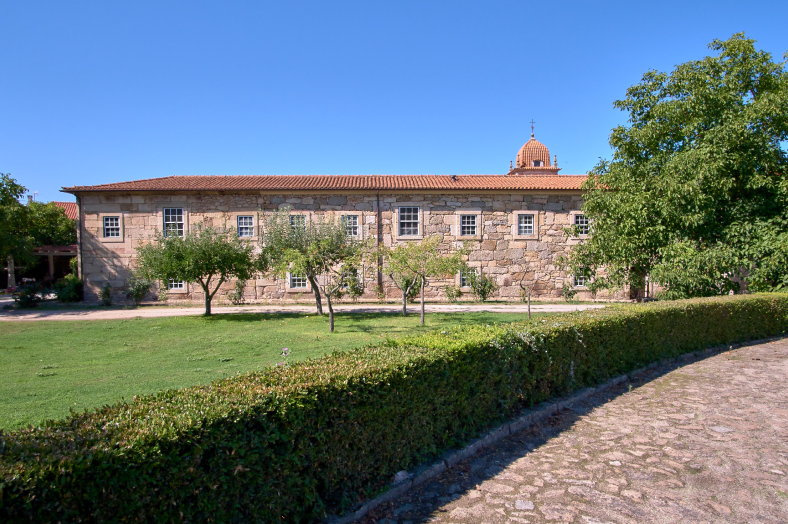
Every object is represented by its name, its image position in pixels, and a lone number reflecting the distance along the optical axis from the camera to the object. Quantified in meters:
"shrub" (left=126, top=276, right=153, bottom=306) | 18.78
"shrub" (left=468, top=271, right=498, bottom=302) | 19.81
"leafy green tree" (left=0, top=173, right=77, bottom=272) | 18.33
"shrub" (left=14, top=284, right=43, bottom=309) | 17.73
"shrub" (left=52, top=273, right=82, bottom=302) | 19.03
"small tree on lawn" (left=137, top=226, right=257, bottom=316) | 13.87
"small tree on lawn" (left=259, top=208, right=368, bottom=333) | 11.97
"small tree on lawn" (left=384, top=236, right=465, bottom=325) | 12.69
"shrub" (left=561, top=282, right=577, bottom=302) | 19.22
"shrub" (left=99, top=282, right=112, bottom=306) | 18.62
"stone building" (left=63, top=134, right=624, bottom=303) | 19.48
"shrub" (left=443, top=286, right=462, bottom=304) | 19.39
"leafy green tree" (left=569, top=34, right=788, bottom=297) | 10.92
